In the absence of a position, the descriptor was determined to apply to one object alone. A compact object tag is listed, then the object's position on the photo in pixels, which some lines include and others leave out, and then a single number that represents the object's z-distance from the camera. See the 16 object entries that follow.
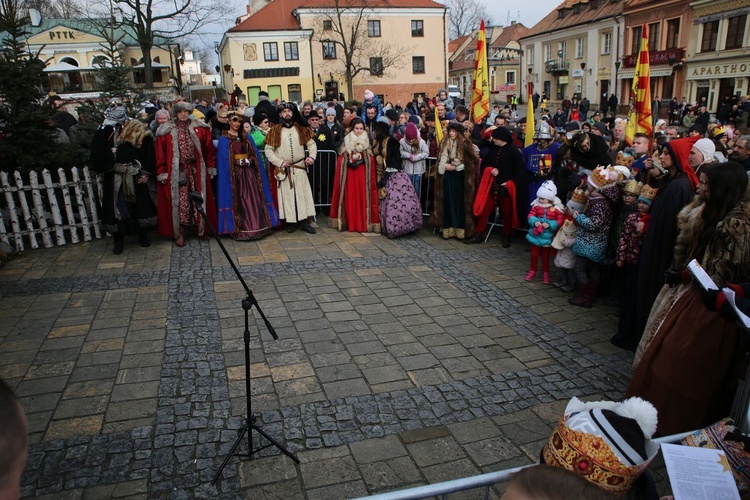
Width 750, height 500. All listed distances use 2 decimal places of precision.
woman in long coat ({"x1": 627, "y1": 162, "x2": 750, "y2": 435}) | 3.29
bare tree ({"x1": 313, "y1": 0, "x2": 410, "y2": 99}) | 44.38
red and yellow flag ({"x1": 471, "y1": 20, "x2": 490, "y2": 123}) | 8.50
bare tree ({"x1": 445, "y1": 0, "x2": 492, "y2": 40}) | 63.94
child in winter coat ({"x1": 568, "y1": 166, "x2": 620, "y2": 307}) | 5.57
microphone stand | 3.22
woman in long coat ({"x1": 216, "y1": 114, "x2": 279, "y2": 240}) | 8.09
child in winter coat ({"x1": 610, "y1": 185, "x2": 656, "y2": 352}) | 4.90
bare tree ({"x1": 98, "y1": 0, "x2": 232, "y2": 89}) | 27.20
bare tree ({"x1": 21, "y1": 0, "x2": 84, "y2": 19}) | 28.89
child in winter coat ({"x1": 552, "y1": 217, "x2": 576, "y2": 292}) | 5.95
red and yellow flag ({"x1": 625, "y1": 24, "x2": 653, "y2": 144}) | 6.43
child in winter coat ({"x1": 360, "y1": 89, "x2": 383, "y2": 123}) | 11.46
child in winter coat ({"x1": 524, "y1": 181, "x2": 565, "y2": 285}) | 6.23
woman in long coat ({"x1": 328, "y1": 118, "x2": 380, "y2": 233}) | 8.55
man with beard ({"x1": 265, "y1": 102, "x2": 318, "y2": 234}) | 8.33
